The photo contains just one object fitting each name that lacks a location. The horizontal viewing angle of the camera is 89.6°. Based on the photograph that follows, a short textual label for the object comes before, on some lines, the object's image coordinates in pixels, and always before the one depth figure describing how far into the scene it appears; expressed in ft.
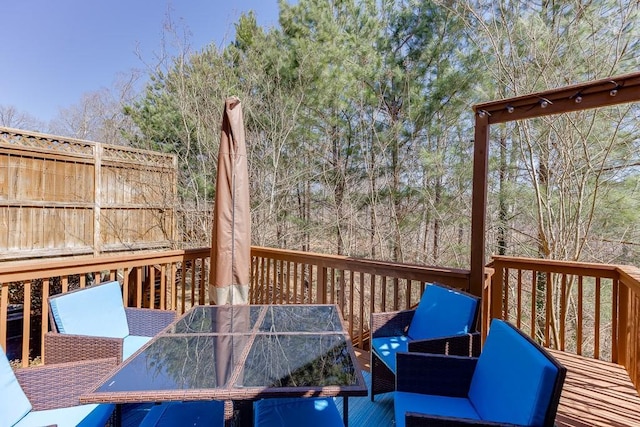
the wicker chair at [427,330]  7.27
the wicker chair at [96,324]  6.64
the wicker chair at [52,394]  5.20
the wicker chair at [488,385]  4.20
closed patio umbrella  9.07
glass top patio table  4.54
